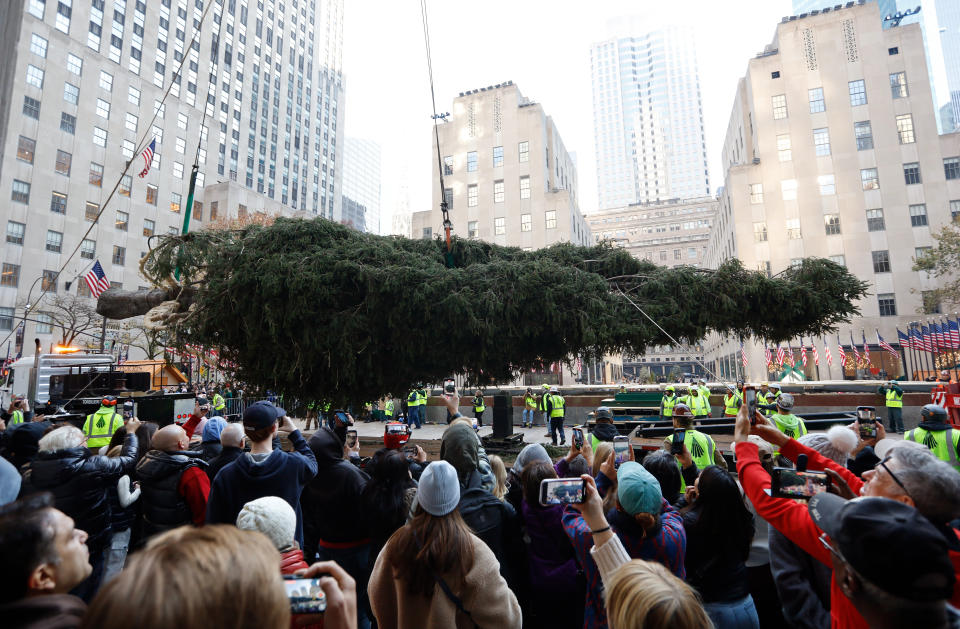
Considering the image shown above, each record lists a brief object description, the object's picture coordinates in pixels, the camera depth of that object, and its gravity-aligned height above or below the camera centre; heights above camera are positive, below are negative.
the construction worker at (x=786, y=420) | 8.04 -0.90
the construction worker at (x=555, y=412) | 17.81 -1.56
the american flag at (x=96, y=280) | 20.75 +4.10
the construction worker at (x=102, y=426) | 10.10 -1.01
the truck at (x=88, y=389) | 16.58 -0.50
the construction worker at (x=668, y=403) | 15.35 -1.18
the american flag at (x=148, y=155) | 17.72 +7.95
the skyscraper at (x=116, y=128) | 46.25 +28.53
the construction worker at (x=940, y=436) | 6.54 -0.98
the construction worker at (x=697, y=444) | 6.76 -1.06
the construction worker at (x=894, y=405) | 18.80 -1.62
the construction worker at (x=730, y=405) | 15.88 -1.29
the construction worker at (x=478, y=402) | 21.25 -1.38
